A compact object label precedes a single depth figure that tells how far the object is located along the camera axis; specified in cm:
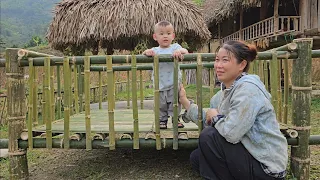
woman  190
